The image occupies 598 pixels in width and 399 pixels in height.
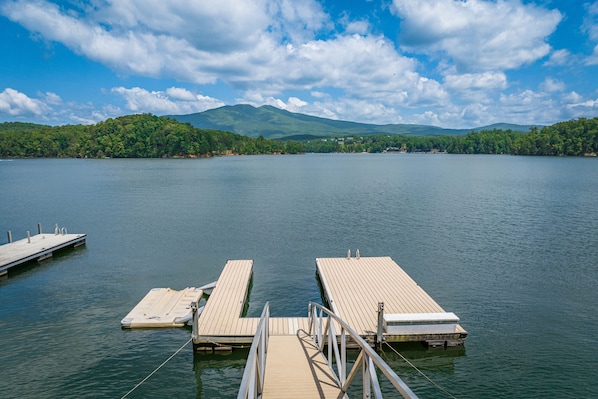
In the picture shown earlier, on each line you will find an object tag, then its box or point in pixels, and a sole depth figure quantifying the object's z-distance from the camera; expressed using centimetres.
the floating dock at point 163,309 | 1691
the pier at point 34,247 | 2465
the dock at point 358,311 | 1473
